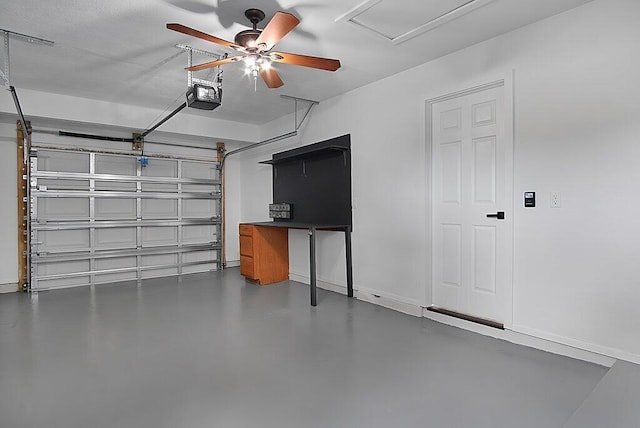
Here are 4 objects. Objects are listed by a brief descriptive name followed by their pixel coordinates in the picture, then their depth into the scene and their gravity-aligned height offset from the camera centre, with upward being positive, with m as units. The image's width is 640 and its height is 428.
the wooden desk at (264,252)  5.47 -0.63
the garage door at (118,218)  5.23 -0.10
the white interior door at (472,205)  3.21 +0.06
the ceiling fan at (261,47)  2.34 +1.18
